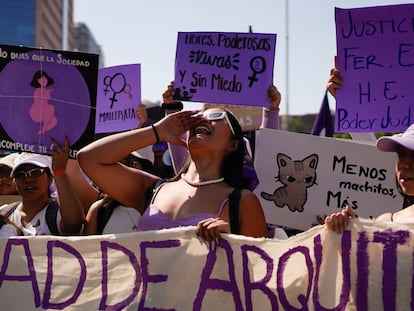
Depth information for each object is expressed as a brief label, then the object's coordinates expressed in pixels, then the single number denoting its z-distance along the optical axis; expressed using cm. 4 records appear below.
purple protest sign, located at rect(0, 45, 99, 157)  629
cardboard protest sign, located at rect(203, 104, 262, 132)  946
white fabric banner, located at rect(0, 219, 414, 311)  444
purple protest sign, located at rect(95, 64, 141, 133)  797
